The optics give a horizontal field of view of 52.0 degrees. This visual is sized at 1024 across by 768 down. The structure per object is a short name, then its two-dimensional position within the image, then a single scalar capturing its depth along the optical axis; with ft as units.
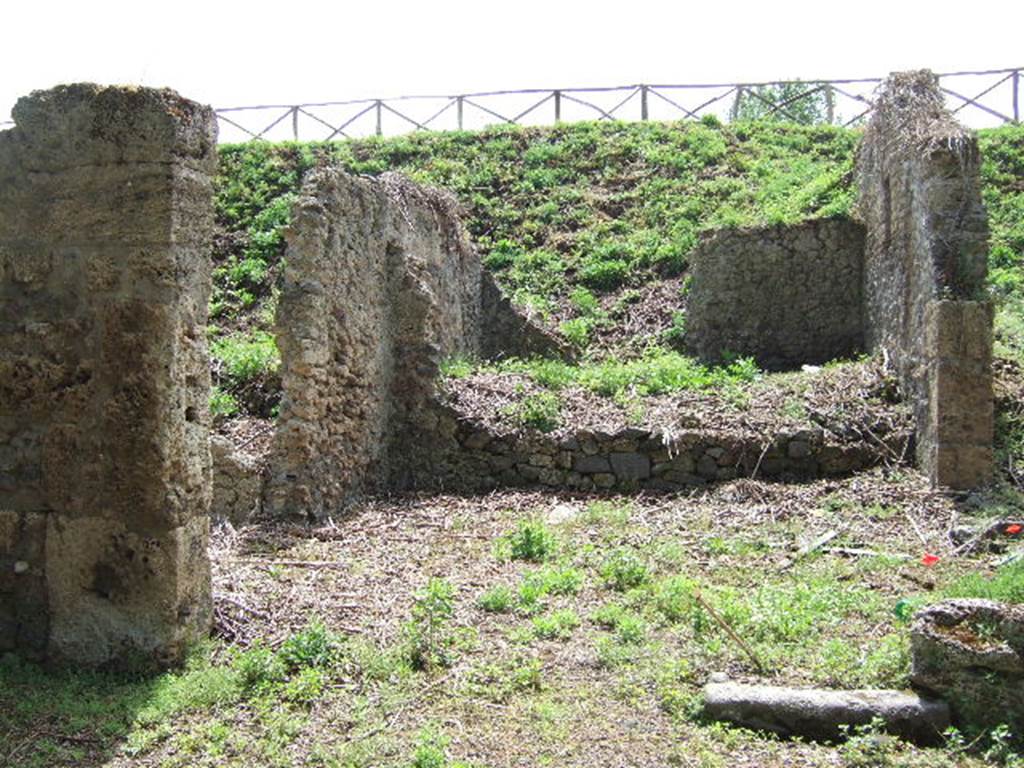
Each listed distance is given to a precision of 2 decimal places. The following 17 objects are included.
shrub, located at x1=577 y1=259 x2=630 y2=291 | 54.95
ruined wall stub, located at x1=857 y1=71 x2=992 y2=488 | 29.27
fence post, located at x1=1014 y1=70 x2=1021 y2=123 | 68.64
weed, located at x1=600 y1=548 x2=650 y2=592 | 22.35
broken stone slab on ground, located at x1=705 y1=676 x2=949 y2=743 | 15.06
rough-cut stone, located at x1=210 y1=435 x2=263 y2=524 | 28.48
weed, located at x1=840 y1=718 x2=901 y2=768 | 14.29
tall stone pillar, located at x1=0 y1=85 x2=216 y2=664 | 17.02
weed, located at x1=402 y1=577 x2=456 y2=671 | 17.88
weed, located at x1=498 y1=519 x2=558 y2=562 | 25.22
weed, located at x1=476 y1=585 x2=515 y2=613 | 20.89
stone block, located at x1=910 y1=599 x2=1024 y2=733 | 14.99
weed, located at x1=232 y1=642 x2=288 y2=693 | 16.62
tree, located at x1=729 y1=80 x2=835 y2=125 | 76.96
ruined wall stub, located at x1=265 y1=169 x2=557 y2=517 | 28.50
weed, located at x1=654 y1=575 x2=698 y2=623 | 20.10
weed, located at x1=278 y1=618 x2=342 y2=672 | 17.47
